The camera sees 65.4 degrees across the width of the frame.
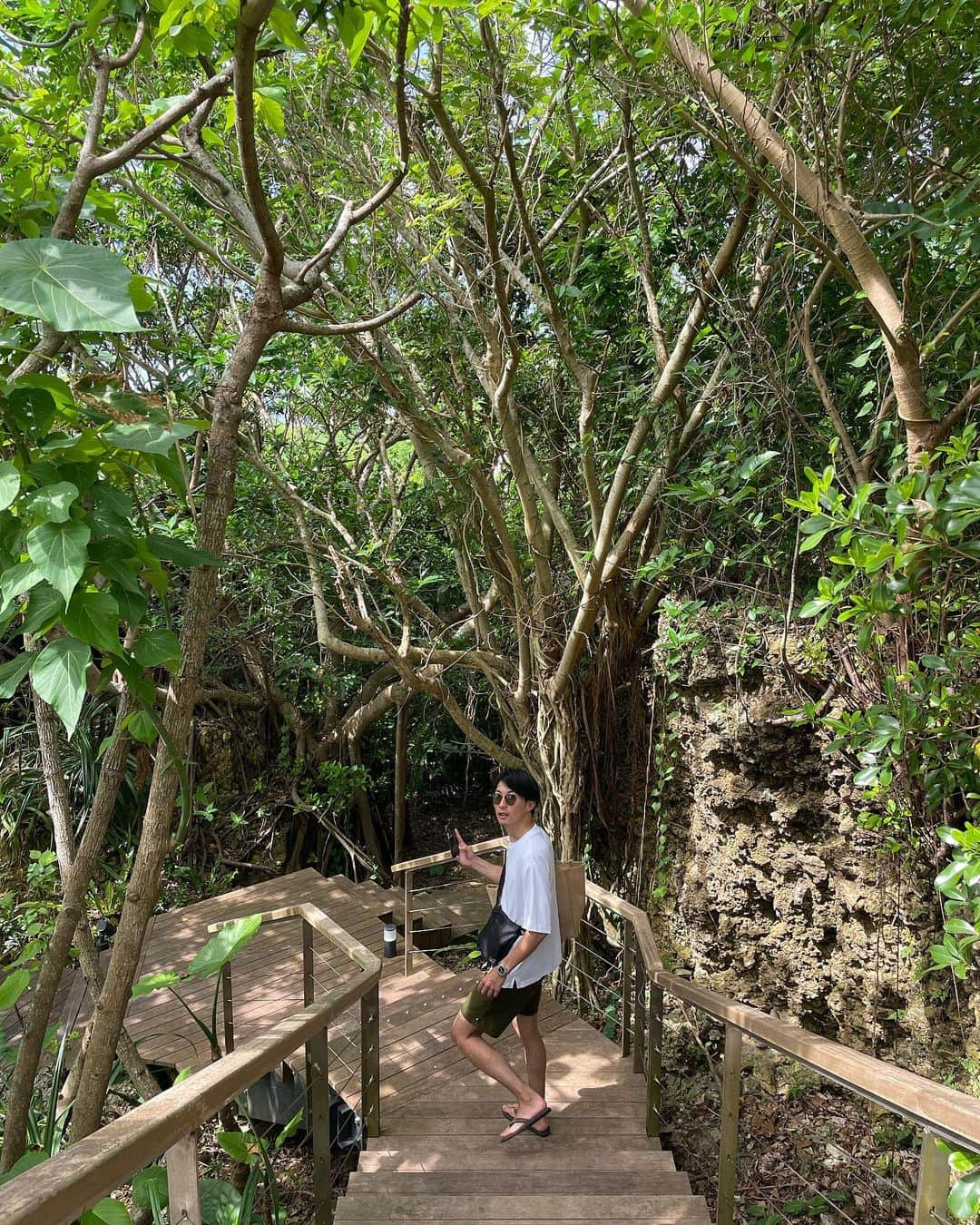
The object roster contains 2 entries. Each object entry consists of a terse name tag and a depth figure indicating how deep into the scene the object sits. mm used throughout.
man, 2662
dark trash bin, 3980
